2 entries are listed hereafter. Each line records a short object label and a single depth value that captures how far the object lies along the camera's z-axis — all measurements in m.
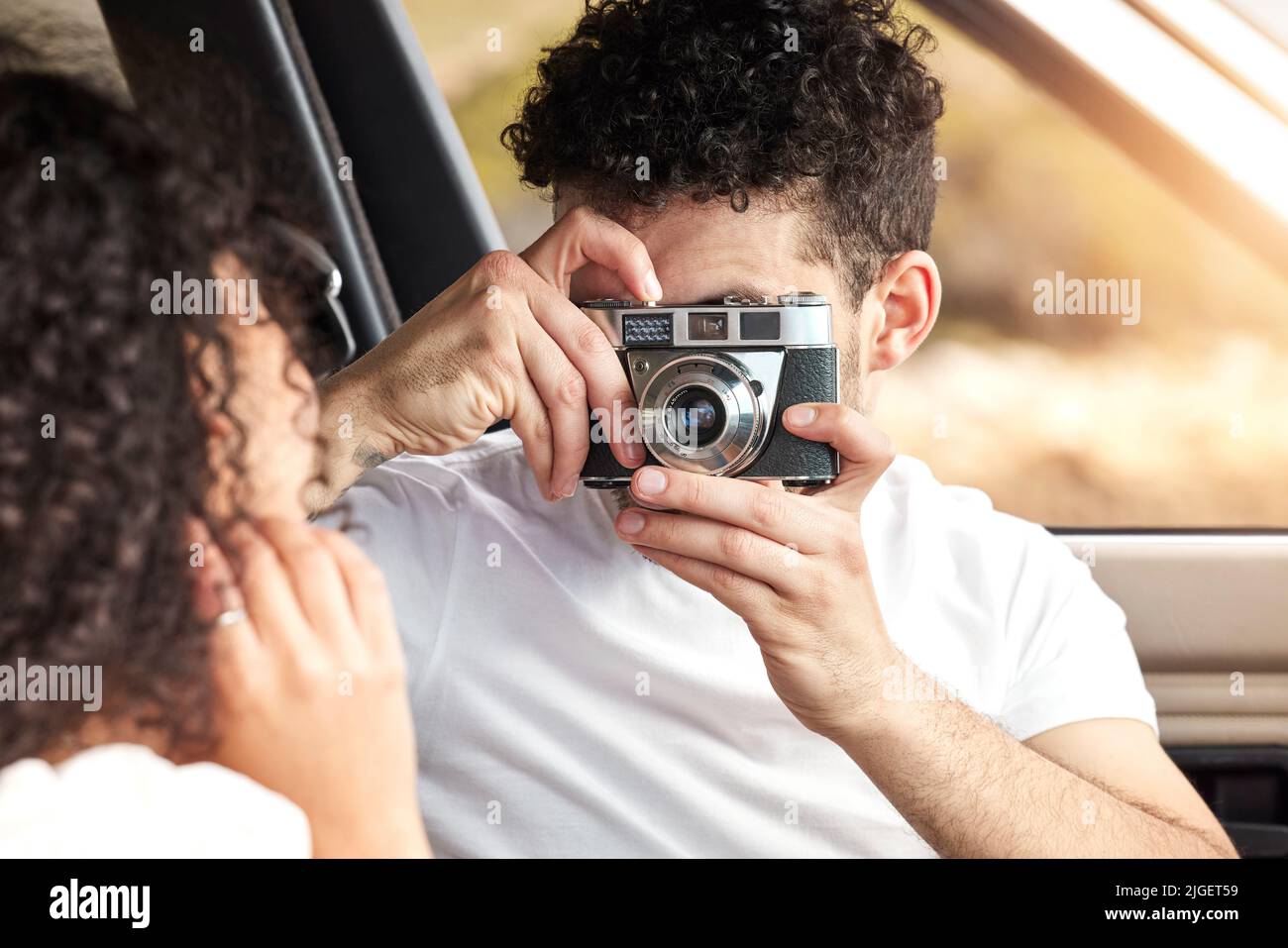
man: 1.01
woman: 0.68
